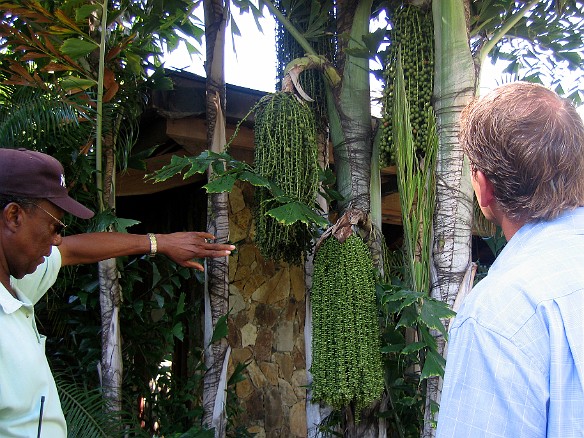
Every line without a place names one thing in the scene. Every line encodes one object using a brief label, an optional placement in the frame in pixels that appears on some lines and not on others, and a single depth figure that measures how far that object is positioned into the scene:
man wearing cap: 1.60
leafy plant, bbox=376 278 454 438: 2.12
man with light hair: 0.97
